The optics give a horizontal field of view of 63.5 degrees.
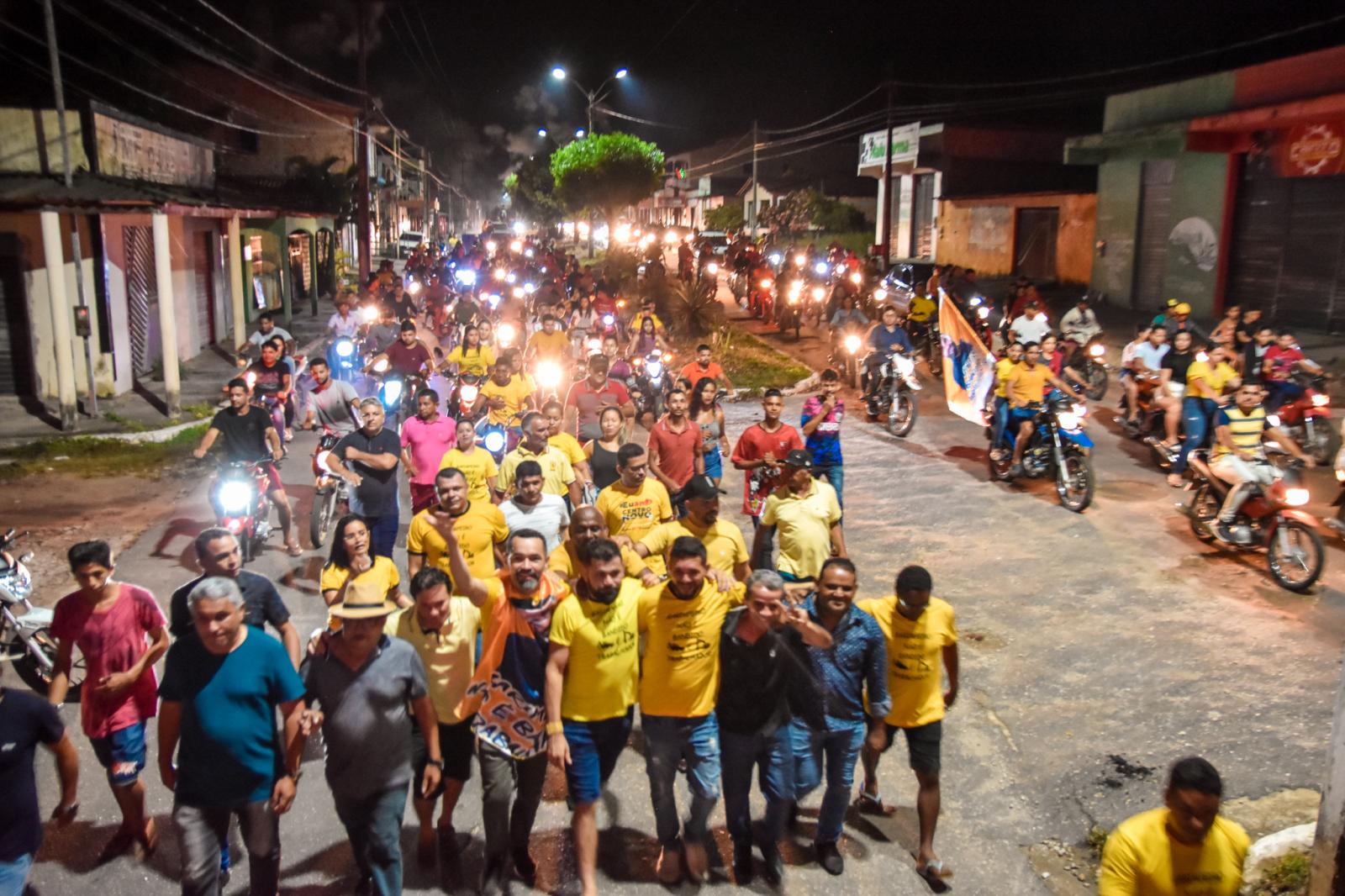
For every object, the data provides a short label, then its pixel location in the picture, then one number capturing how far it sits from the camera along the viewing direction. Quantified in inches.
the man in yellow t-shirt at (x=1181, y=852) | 148.3
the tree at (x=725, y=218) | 2160.4
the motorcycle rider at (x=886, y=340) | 581.0
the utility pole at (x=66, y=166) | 609.8
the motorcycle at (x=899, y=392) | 573.0
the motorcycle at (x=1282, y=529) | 337.7
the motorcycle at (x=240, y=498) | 353.4
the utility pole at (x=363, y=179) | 1165.5
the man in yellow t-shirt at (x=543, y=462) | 301.7
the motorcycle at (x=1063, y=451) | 430.6
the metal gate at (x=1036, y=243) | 1155.9
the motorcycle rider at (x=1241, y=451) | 362.9
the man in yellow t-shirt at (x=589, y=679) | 187.9
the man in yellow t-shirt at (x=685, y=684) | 191.6
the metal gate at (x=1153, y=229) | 905.5
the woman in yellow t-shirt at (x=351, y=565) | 228.4
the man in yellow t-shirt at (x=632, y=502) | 266.5
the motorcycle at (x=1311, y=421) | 482.3
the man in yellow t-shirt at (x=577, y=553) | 225.5
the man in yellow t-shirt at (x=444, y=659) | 189.0
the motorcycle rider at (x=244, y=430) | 356.8
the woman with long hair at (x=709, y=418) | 377.7
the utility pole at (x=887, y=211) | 1229.7
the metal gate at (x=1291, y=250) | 735.7
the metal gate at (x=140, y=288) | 757.9
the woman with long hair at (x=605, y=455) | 331.0
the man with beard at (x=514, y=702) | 188.5
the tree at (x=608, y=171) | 2269.9
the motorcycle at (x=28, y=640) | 271.3
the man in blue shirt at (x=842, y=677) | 195.2
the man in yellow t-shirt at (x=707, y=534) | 234.7
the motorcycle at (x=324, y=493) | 381.1
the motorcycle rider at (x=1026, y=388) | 456.1
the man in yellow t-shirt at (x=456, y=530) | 246.1
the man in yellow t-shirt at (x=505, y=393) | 398.6
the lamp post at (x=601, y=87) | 1501.0
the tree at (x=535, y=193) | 3304.6
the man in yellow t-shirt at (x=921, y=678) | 199.5
